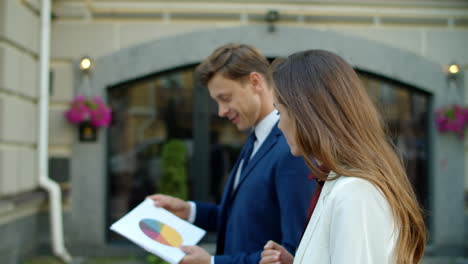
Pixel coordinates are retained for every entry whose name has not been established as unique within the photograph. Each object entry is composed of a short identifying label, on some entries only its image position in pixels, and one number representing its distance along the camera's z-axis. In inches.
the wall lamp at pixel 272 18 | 216.5
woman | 44.8
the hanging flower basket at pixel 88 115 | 206.8
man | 68.7
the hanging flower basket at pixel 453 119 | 215.0
